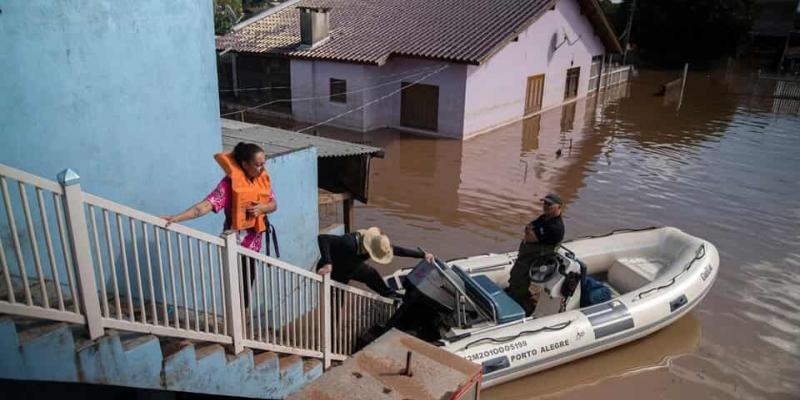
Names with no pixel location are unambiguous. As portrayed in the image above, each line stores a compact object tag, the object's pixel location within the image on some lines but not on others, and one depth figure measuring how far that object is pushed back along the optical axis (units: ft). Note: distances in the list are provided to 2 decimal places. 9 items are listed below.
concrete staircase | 8.66
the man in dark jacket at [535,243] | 19.15
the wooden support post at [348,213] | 25.69
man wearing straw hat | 16.83
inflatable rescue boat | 17.95
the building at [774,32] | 112.16
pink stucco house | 51.26
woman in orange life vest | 13.00
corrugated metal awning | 21.11
